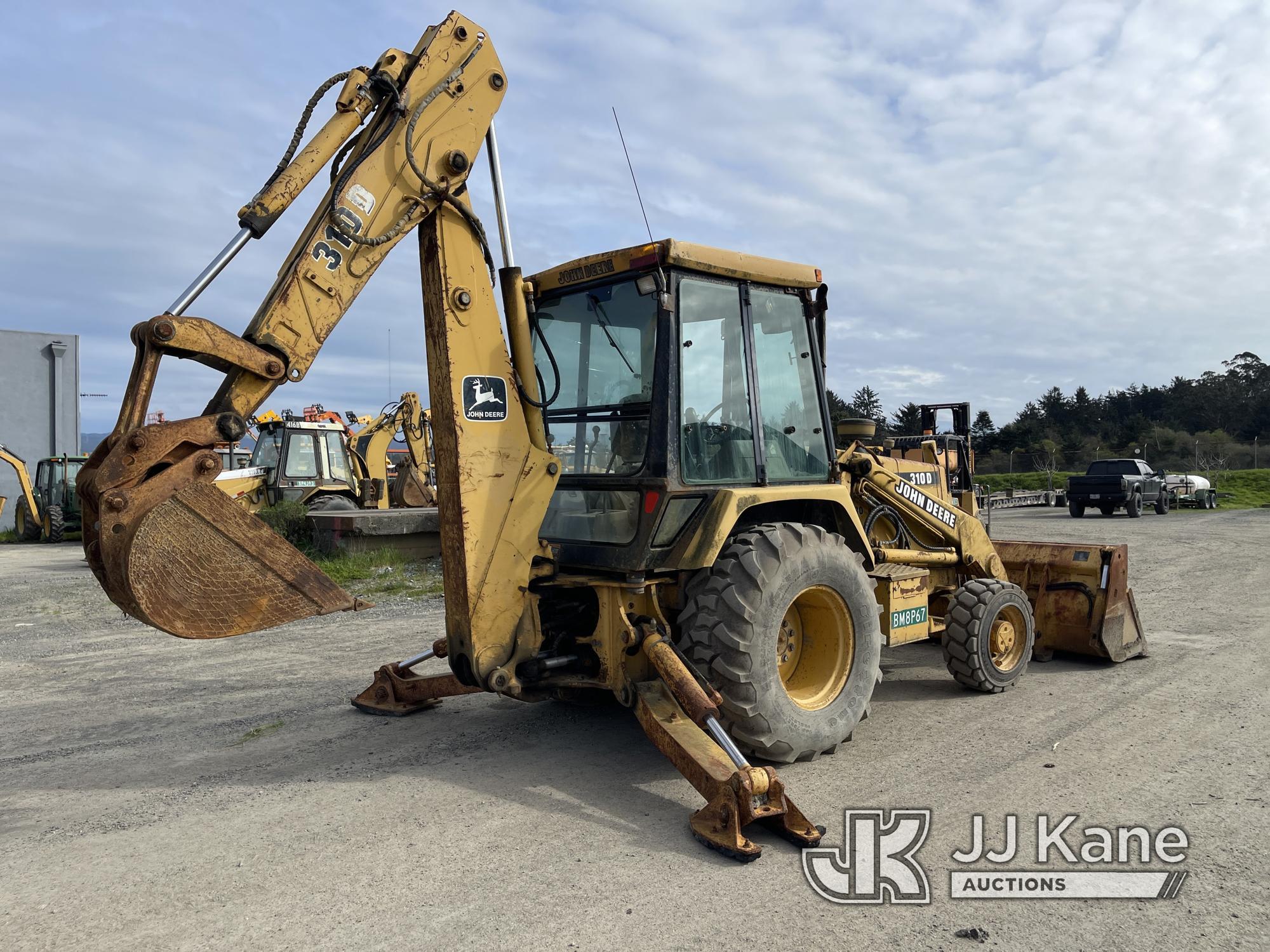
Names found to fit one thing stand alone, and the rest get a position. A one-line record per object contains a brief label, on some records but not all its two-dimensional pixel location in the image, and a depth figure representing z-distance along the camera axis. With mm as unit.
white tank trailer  27234
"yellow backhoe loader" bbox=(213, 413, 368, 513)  14906
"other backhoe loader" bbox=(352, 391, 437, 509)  17344
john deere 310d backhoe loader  3545
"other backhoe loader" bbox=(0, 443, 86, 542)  22438
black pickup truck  24016
